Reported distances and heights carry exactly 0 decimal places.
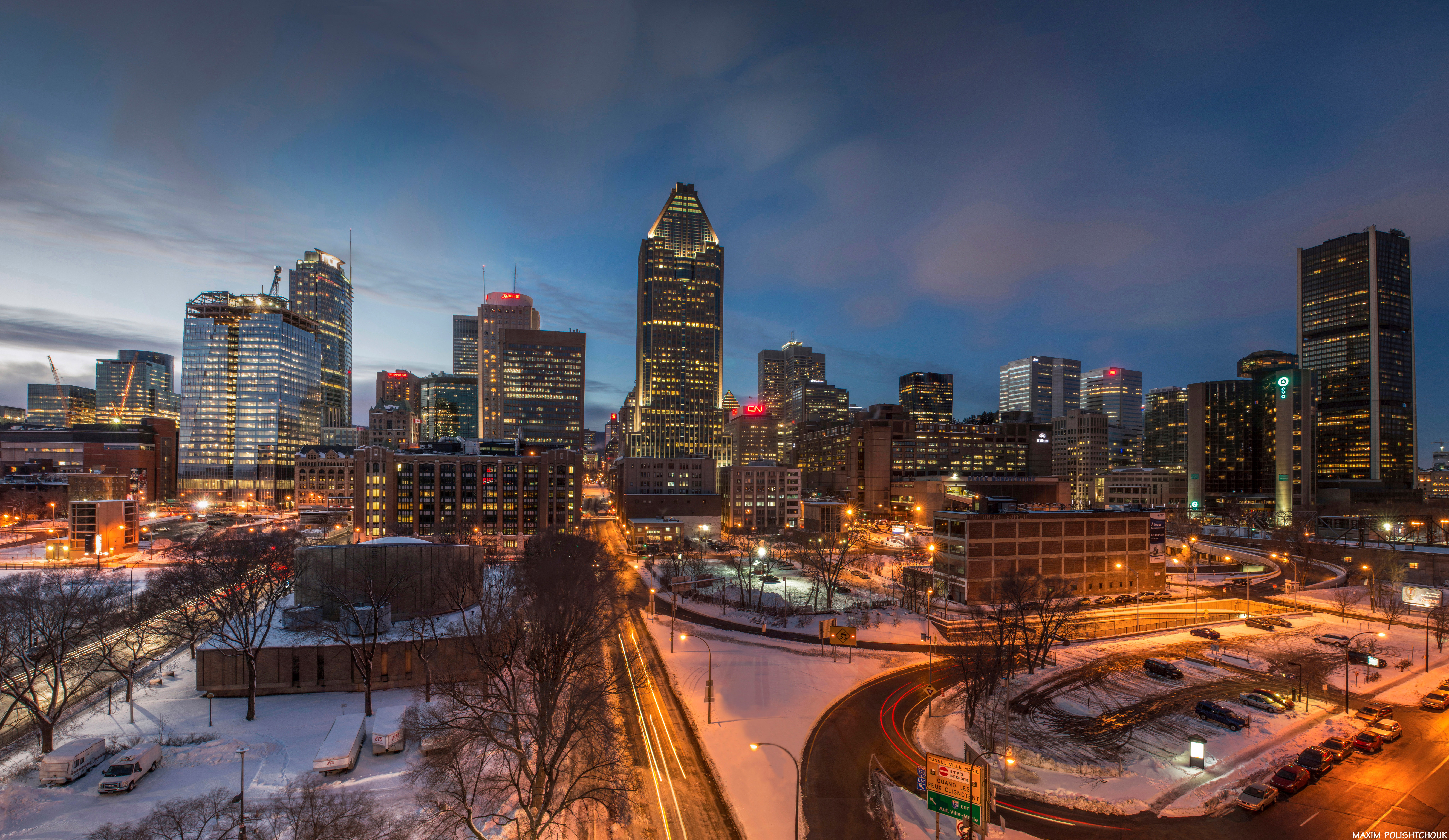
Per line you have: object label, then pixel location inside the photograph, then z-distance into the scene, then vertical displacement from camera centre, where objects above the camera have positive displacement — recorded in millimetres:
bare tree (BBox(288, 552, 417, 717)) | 41844 -12923
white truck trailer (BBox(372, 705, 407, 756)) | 34156 -17350
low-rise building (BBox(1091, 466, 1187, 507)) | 181250 -13822
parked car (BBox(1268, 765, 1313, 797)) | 31625 -18139
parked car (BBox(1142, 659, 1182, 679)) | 49188 -18972
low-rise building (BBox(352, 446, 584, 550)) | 114312 -10591
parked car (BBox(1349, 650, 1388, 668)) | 50781 -18599
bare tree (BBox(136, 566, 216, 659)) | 46156 -13866
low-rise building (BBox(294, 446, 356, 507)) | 174250 -11535
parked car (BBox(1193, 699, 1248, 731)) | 39875 -18687
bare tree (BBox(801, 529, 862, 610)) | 74438 -18282
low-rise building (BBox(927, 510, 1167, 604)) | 73438 -14099
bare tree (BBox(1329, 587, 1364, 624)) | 70375 -19290
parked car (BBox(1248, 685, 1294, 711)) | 42781 -18698
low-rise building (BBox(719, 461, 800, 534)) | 150000 -14587
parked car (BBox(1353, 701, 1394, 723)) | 39978 -18516
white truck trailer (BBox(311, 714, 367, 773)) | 31625 -16856
